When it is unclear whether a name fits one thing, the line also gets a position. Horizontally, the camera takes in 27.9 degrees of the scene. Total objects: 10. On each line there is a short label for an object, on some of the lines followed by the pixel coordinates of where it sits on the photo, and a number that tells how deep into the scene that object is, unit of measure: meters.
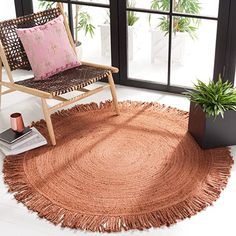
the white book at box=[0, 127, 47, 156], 2.92
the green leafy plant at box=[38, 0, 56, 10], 3.93
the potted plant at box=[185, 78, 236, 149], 2.84
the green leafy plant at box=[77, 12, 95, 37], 3.87
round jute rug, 2.42
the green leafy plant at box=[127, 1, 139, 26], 3.58
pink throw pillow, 3.16
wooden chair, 3.00
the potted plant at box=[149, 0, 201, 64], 3.38
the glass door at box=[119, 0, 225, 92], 3.38
